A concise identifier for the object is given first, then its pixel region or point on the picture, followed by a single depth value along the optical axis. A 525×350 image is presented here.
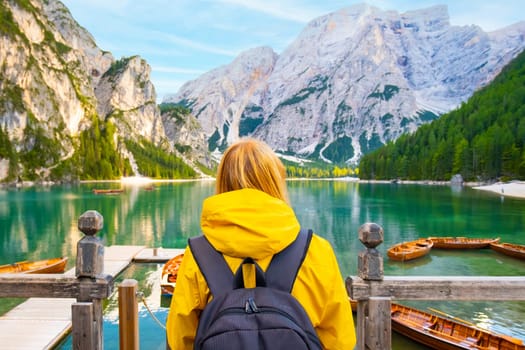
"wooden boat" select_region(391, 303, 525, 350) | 11.27
